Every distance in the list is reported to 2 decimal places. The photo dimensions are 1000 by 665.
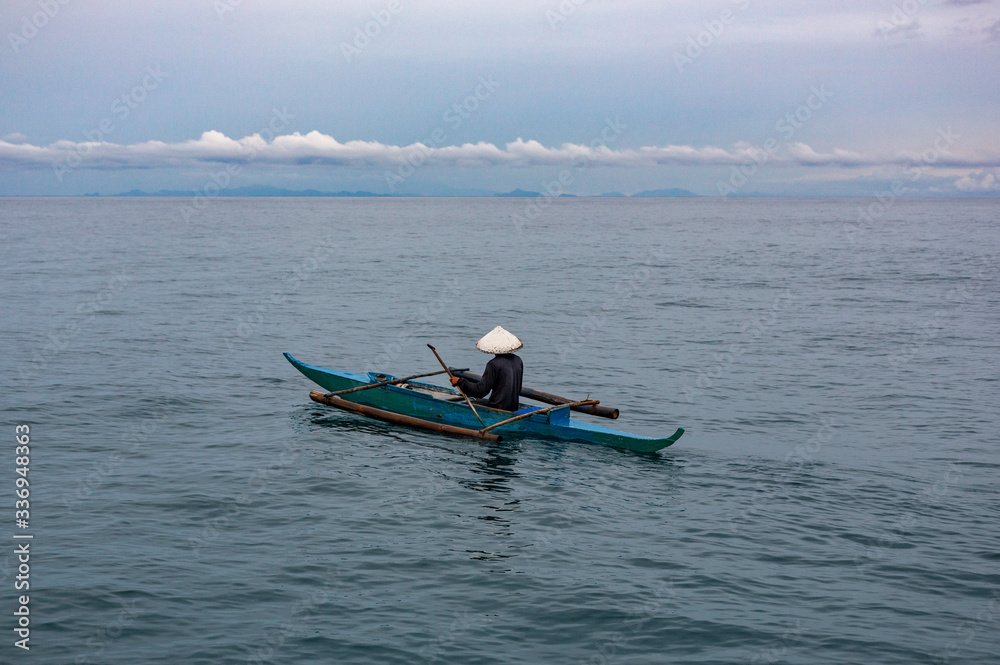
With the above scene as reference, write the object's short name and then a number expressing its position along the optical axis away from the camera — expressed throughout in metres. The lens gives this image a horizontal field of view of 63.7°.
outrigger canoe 15.05
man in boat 15.23
